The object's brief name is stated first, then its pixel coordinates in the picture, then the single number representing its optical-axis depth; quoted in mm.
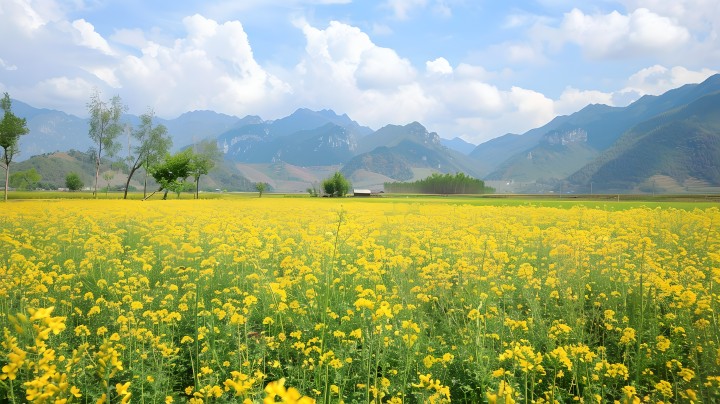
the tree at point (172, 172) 65000
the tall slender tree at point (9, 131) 39344
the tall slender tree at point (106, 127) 60469
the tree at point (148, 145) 66919
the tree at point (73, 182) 121812
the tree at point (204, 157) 76750
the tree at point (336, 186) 105812
